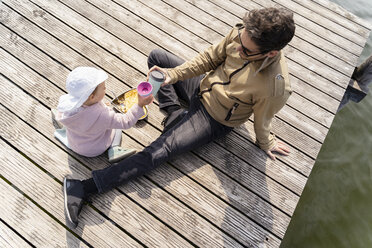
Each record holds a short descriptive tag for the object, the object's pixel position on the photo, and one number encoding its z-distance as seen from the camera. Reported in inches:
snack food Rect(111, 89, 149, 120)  92.5
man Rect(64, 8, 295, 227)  60.1
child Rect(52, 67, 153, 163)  61.2
